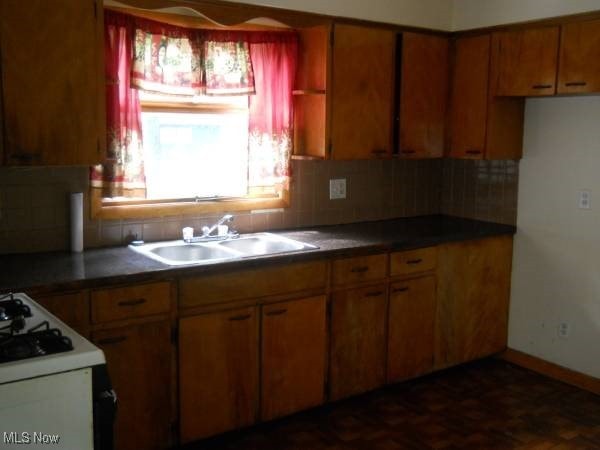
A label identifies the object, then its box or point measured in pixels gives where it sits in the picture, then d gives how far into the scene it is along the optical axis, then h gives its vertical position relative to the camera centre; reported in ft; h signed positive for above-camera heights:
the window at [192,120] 10.41 +0.43
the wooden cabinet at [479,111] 12.80 +0.78
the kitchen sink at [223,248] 10.75 -1.72
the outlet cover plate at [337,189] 13.24 -0.83
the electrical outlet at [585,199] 12.17 -0.85
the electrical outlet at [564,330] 12.75 -3.43
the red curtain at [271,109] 11.84 +0.67
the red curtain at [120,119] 10.12 +0.38
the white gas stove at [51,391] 5.23 -2.04
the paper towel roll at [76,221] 10.06 -1.21
